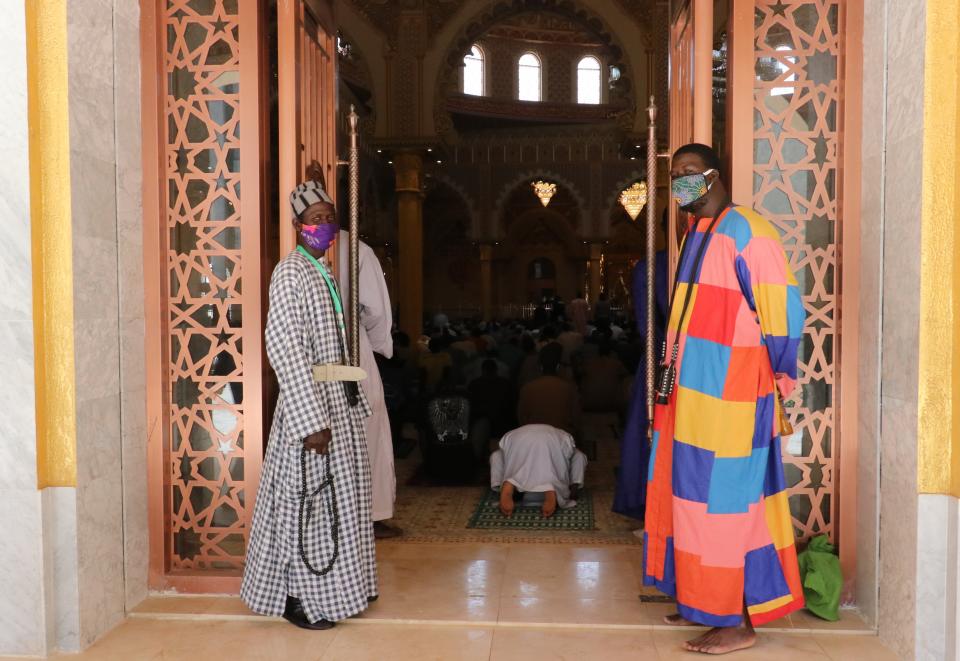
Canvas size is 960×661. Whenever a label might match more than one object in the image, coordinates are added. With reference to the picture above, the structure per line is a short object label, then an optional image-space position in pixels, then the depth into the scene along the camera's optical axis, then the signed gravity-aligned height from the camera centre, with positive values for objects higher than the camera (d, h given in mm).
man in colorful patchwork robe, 2529 -431
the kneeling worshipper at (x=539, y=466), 4527 -979
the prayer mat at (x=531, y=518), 4234 -1210
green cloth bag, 2844 -1015
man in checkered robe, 2725 -618
